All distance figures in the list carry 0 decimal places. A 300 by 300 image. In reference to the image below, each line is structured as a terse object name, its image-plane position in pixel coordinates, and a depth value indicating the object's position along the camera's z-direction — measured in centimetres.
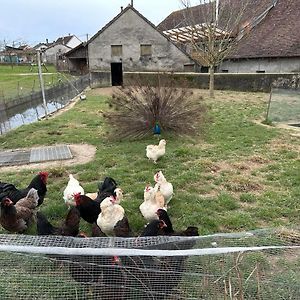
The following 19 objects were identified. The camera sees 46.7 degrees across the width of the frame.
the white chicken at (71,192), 496
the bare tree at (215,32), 1888
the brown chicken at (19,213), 424
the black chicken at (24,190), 494
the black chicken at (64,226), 381
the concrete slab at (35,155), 786
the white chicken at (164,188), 496
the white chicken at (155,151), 717
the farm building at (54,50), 6516
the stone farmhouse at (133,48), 2909
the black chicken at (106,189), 483
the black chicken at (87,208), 442
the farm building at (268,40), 2422
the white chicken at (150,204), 438
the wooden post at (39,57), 1245
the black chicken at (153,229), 351
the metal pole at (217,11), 2012
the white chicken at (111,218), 394
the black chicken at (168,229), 364
